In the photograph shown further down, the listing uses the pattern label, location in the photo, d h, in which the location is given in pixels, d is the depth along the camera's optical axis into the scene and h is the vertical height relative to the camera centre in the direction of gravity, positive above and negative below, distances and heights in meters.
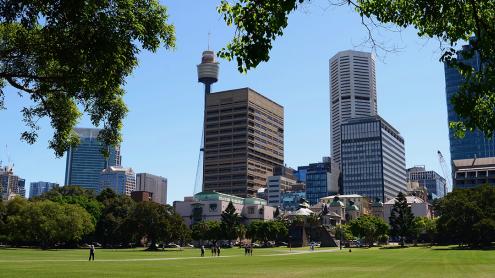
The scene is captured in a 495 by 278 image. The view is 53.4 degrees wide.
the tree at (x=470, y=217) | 107.56 +2.72
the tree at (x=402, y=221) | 139.25 +2.00
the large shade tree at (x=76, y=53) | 14.56 +5.59
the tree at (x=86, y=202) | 127.51 +5.53
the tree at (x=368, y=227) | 145.25 +0.12
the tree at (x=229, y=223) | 149.12 +0.81
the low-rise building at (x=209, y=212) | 197.88 +5.35
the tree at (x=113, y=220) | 128.00 +0.93
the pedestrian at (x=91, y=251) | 56.81 -3.18
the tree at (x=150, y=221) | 115.00 +0.80
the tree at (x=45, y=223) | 100.75 +0.14
